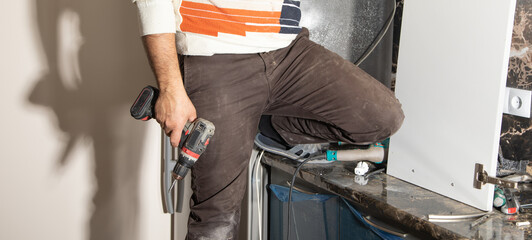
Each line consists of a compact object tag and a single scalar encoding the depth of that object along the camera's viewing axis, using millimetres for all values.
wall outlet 1340
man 1089
